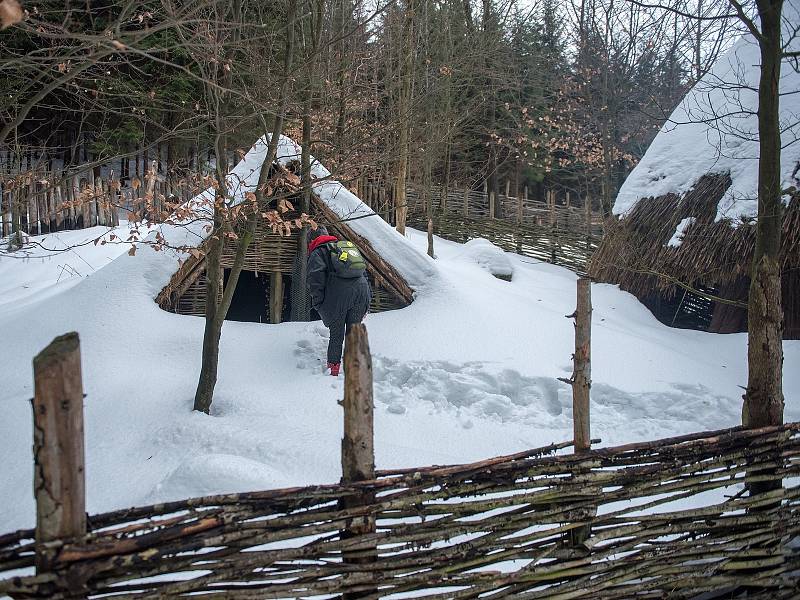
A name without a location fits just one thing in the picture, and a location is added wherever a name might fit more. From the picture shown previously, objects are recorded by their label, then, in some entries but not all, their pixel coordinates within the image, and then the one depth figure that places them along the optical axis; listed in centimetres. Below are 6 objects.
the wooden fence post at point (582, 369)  309
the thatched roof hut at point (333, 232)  699
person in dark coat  614
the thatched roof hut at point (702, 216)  782
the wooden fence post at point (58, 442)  198
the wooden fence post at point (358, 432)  249
